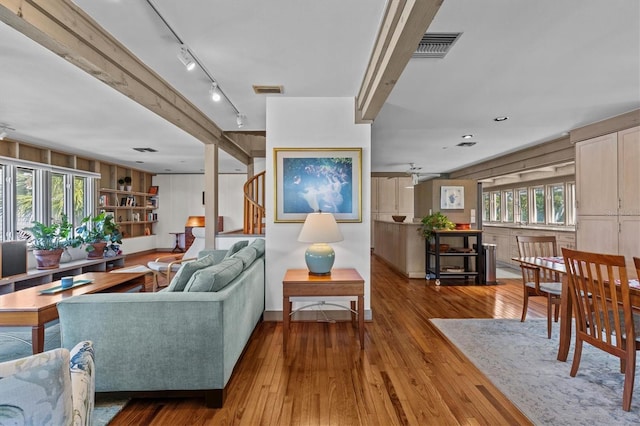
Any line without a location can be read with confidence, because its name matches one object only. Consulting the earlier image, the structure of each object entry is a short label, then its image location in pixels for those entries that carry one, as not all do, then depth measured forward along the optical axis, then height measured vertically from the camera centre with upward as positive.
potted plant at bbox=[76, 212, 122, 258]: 6.14 -0.45
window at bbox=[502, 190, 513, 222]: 8.30 +0.18
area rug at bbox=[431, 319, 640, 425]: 1.97 -1.21
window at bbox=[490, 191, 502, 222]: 8.77 +0.16
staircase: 4.82 -0.06
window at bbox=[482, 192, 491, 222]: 9.23 +0.14
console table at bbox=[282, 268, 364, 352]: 2.90 -0.68
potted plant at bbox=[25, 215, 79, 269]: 5.14 -0.54
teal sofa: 1.99 -0.77
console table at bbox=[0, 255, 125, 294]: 4.48 -0.95
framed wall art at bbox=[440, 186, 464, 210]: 6.73 +0.31
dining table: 2.57 -0.82
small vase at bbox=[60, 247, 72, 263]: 5.70 -0.75
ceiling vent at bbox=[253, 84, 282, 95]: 3.28 +1.25
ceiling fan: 7.60 +1.15
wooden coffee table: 2.25 -0.68
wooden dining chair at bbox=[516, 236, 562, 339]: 3.13 -0.72
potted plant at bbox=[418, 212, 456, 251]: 5.65 -0.20
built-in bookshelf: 8.15 +0.38
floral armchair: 0.76 -0.43
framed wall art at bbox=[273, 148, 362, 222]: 3.59 +0.33
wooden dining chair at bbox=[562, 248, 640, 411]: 1.96 -0.66
